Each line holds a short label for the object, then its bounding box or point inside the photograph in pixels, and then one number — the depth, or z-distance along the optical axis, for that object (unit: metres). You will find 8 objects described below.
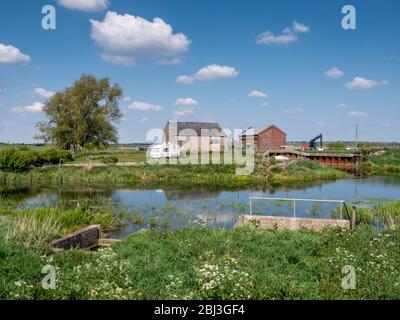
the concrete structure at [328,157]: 55.84
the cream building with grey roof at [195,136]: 67.69
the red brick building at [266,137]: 72.44
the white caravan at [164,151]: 50.03
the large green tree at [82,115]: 55.81
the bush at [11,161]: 41.09
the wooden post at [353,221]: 15.12
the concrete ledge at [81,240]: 12.68
